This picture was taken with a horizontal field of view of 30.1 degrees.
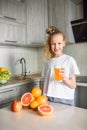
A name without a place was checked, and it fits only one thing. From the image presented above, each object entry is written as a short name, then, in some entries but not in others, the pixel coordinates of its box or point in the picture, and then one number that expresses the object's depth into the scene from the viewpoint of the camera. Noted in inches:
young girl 51.3
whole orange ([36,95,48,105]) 39.2
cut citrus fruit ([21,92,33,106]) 40.1
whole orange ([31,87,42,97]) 41.6
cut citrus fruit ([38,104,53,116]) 34.4
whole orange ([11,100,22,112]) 37.3
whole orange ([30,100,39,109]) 38.3
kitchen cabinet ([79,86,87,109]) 92.7
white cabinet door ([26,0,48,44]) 95.5
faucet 106.2
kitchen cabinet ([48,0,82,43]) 95.3
